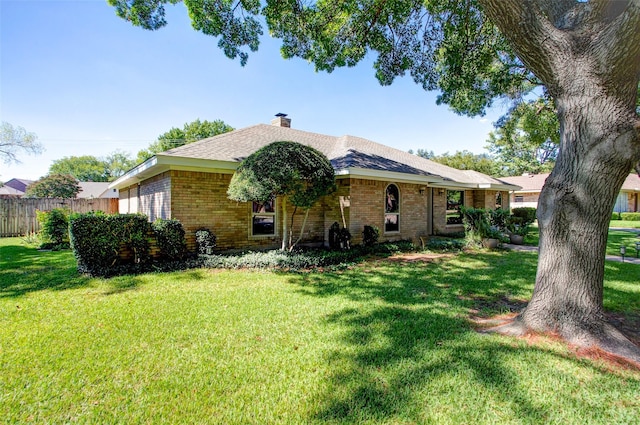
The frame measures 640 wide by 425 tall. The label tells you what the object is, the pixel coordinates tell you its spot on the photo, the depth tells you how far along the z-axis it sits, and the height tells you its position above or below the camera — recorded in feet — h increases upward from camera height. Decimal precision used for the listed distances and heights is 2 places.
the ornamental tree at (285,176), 25.77 +3.22
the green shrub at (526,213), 60.44 -0.73
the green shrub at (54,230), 37.96 -2.75
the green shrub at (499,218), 44.16 -1.34
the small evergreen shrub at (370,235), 35.70 -3.21
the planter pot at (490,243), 38.42 -4.55
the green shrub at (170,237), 26.04 -2.56
